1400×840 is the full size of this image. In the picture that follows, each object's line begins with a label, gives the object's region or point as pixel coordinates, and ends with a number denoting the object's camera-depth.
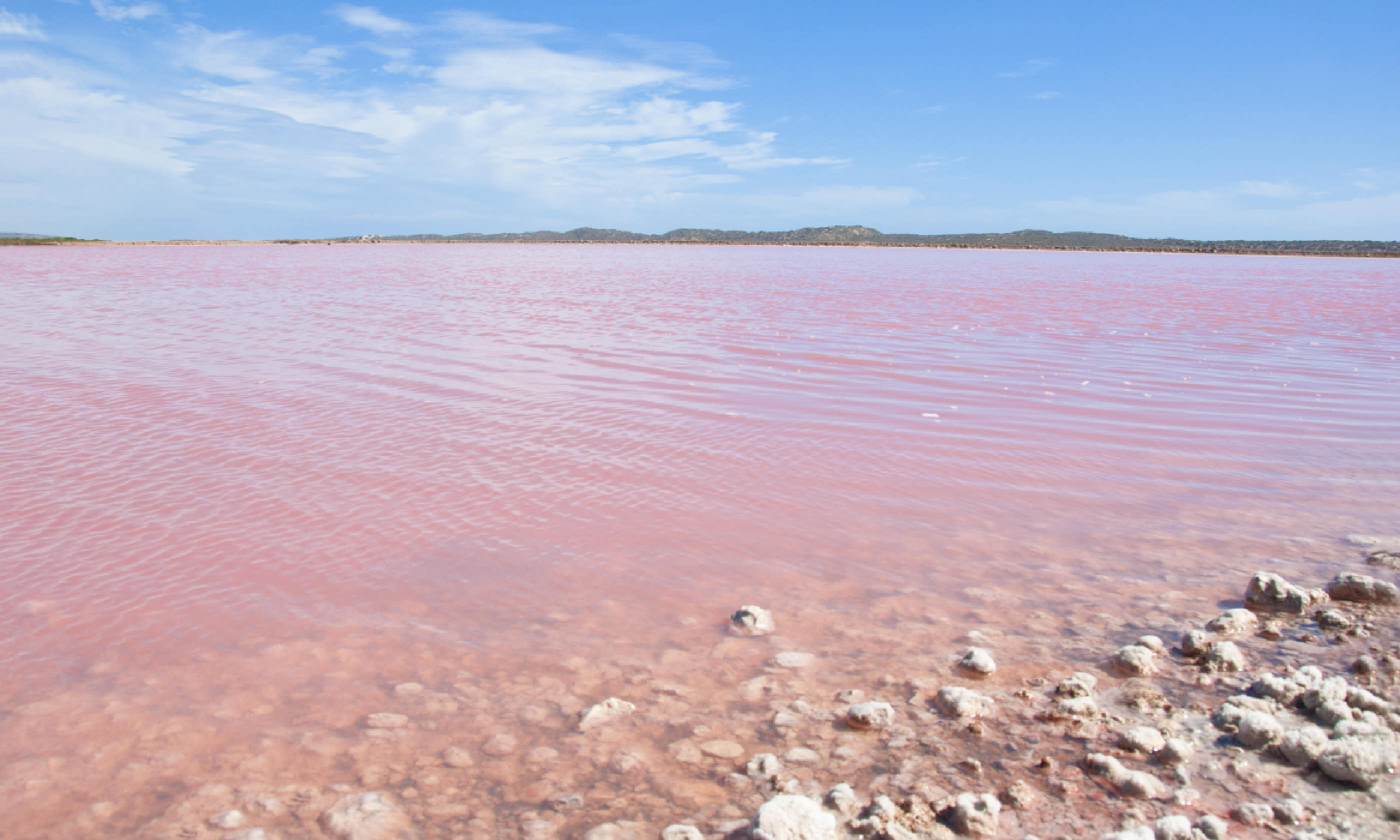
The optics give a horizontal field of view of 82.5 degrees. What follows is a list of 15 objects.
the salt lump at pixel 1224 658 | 3.36
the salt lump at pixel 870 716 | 3.01
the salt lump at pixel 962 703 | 3.08
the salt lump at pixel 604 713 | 3.09
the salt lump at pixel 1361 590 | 3.94
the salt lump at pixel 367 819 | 2.51
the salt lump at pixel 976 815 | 2.44
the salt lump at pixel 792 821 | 2.35
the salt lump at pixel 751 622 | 3.85
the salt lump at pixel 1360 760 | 2.57
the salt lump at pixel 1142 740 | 2.81
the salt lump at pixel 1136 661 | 3.37
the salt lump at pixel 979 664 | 3.38
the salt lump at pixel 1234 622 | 3.69
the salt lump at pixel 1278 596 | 3.90
